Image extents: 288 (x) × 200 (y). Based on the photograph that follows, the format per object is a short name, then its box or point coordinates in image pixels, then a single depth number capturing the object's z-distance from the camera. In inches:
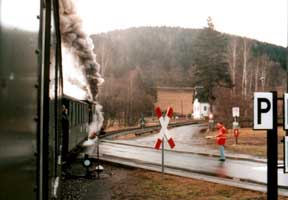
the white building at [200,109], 4020.7
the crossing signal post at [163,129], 583.8
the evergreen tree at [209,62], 3560.5
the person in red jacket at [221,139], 802.9
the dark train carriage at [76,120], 654.3
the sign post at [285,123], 245.0
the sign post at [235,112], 1320.4
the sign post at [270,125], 238.4
